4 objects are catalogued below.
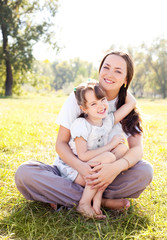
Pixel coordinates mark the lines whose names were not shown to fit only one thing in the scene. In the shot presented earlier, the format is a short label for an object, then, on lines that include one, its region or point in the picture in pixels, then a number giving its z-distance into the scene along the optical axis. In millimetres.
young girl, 2188
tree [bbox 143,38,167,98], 38153
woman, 2201
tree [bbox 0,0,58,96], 18047
